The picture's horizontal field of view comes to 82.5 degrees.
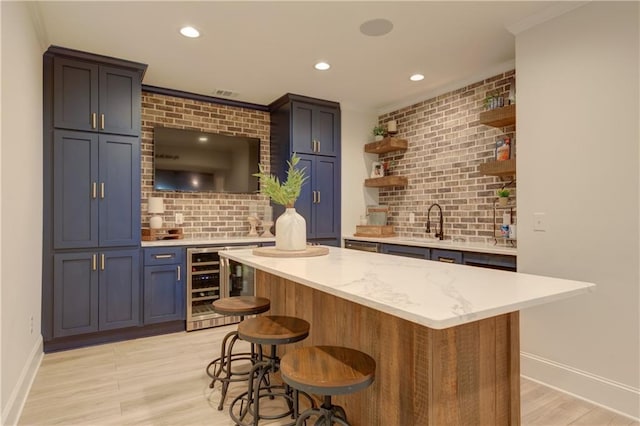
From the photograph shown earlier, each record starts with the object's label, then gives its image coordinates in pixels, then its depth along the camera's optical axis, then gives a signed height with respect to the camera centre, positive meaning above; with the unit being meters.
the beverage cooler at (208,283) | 3.87 -0.77
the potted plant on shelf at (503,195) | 3.44 +0.18
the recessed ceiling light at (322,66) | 3.62 +1.48
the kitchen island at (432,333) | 1.28 -0.52
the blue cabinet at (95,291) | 3.23 -0.73
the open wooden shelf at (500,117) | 3.21 +0.88
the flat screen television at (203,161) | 4.21 +0.63
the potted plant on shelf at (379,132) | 5.02 +1.12
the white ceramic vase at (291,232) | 2.55 -0.13
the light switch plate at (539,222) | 2.68 -0.06
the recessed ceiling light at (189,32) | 2.93 +1.47
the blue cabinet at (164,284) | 3.66 -0.73
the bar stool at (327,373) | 1.38 -0.64
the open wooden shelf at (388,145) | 4.73 +0.90
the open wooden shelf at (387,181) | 4.73 +0.43
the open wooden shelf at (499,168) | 3.25 +0.42
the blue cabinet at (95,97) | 3.27 +1.08
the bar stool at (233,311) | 2.43 -0.67
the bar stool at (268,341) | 1.94 -0.68
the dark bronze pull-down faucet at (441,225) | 4.29 -0.14
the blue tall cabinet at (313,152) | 4.60 +0.79
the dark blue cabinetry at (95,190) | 3.26 +0.21
